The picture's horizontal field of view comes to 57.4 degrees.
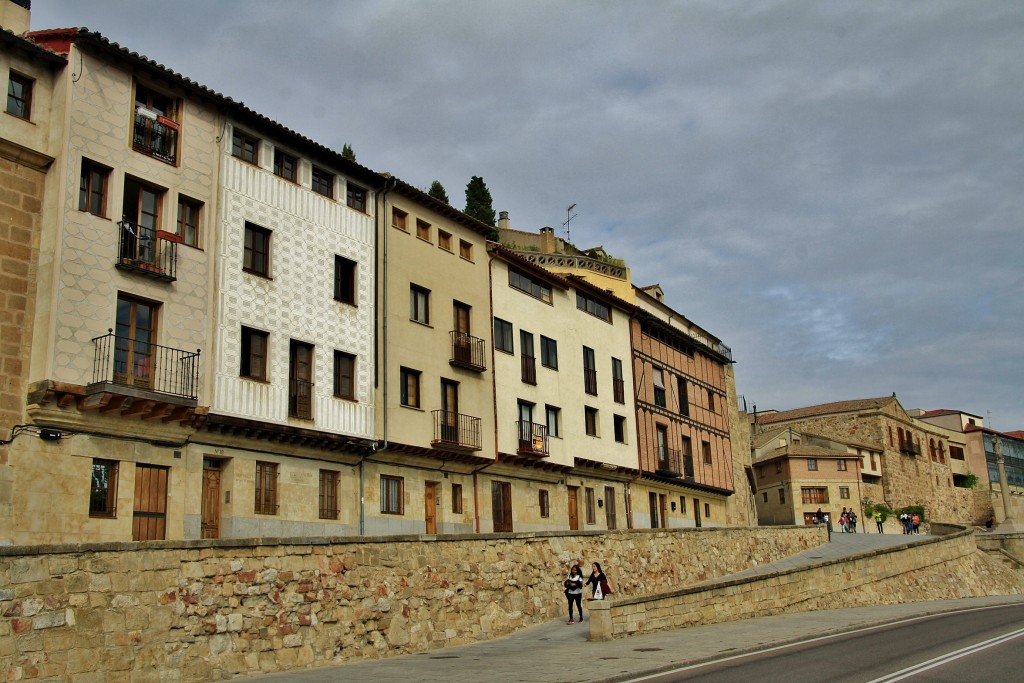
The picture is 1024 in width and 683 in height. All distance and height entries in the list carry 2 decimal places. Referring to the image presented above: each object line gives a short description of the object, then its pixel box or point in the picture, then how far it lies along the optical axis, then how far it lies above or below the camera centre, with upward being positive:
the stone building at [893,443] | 78.25 +7.98
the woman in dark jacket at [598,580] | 24.62 -0.88
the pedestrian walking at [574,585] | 24.88 -0.99
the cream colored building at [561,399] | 34.91 +5.92
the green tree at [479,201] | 67.94 +25.39
